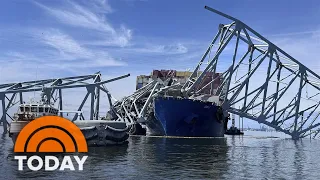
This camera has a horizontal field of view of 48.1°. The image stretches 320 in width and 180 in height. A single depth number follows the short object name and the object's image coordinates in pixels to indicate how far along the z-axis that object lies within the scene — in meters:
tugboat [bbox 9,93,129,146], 48.66
